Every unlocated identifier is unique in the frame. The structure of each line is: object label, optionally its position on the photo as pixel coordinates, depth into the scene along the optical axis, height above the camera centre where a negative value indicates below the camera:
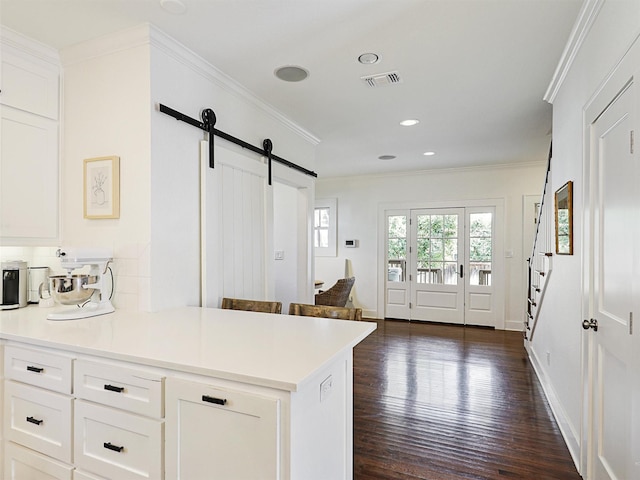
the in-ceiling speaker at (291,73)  2.72 +1.24
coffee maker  2.31 -0.30
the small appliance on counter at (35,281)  2.49 -0.29
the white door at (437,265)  6.27 -0.42
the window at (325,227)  7.12 +0.24
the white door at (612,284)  1.52 -0.20
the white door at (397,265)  6.64 -0.45
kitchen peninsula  1.22 -0.60
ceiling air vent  2.81 +1.23
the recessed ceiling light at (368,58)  2.54 +1.25
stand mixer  2.00 -0.25
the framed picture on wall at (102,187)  2.34 +0.33
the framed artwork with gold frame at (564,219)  2.47 +0.15
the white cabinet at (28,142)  2.23 +0.60
